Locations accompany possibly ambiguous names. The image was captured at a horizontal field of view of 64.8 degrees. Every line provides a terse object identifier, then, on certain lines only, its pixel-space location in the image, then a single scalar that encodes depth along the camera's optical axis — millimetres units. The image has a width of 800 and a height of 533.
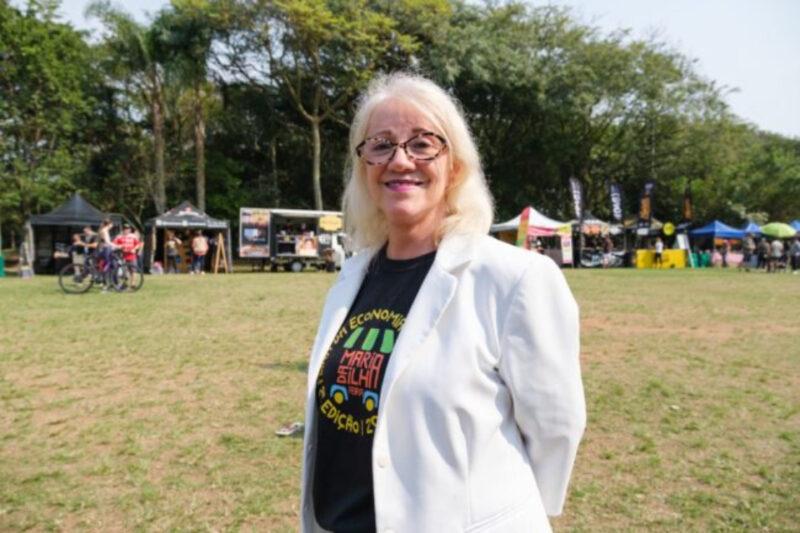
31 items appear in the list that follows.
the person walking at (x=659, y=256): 31469
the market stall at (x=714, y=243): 33406
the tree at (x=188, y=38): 28703
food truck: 26500
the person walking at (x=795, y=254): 27938
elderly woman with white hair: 1491
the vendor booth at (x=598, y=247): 31562
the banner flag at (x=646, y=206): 32125
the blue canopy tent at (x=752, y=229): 34900
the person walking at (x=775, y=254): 27906
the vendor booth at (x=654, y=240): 31922
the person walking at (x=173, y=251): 25078
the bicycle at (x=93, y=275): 15203
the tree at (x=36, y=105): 26172
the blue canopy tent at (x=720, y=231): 34938
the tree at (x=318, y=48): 28422
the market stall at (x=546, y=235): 28719
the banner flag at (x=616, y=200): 33594
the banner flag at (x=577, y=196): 31562
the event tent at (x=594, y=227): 32250
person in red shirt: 17500
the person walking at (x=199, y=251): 24172
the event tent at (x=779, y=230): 29422
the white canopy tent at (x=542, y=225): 28430
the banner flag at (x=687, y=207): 37719
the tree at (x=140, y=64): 29373
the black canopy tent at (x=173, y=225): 24922
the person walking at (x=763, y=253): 28792
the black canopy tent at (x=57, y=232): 23766
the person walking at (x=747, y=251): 30766
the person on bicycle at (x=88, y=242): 18472
